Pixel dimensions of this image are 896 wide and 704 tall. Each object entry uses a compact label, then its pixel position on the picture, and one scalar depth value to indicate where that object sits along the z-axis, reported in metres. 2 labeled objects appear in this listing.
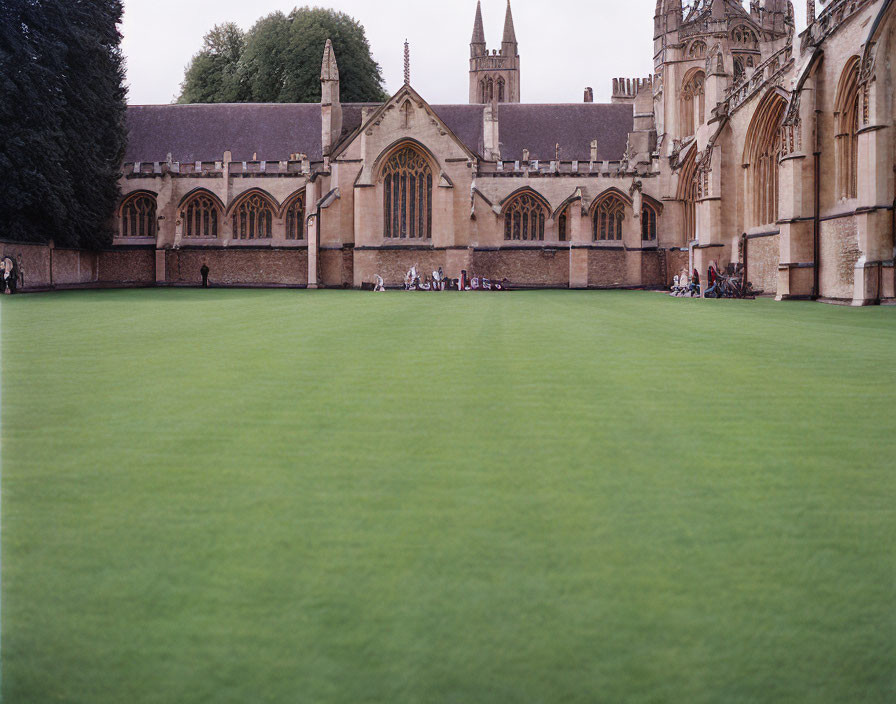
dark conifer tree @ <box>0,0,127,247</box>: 33.88
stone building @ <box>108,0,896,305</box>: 44.31
